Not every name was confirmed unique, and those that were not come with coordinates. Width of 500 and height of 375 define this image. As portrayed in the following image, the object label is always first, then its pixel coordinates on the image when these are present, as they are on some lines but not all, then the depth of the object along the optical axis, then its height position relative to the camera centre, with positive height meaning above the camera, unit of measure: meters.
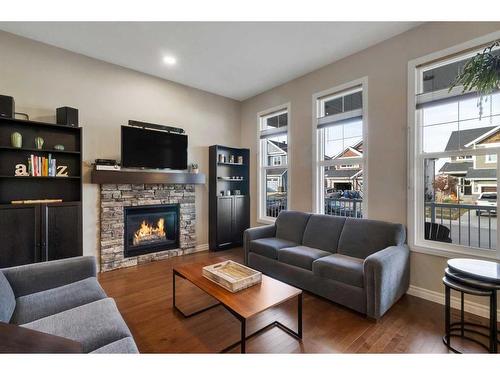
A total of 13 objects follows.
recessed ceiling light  3.32 +1.82
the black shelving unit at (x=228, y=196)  4.44 -0.19
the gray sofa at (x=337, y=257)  2.16 -0.81
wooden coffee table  1.59 -0.83
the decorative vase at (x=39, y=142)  2.79 +0.53
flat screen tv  3.51 +0.60
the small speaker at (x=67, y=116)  2.93 +0.89
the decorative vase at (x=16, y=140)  2.63 +0.53
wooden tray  1.89 -0.78
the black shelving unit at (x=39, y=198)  2.57 -0.15
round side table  1.62 -0.74
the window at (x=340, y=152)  3.27 +0.49
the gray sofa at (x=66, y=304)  1.29 -0.79
